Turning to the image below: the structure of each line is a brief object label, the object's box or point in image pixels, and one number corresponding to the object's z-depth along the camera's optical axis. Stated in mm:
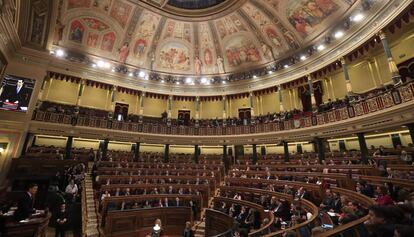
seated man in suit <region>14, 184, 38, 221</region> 3932
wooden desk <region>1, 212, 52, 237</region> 3611
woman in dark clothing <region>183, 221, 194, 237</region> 6820
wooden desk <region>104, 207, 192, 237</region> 7641
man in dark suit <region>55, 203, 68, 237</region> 5744
